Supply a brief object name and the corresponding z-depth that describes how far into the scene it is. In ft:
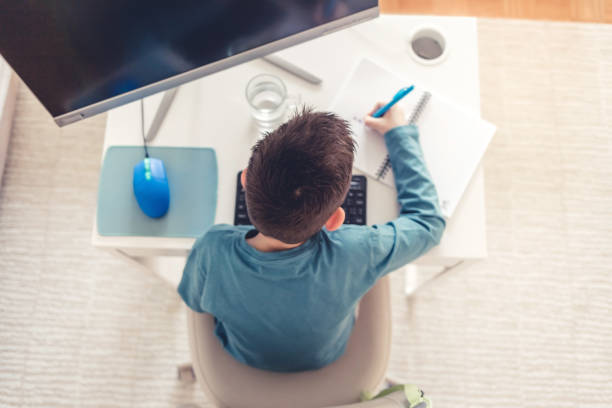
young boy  2.06
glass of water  2.94
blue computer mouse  2.78
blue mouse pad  2.90
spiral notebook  2.99
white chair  2.98
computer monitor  2.05
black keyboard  2.86
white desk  2.94
